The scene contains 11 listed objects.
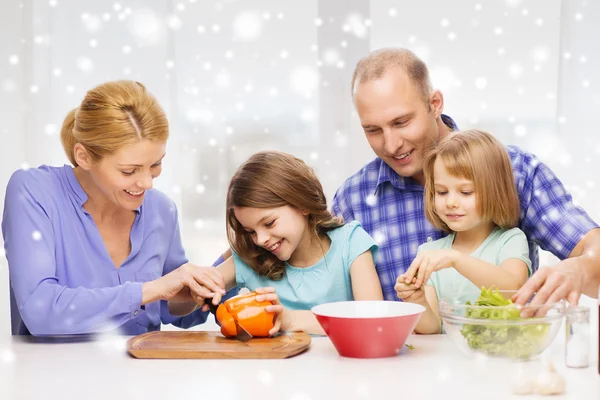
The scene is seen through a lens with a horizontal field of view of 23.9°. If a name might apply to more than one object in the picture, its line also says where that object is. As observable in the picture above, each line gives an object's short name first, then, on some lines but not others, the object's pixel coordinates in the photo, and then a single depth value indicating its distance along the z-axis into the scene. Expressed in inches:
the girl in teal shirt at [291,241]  103.2
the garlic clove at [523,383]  80.6
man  107.3
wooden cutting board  90.3
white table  81.9
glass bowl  85.7
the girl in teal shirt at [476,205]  102.8
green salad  85.9
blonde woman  98.0
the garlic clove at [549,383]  80.3
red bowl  88.1
